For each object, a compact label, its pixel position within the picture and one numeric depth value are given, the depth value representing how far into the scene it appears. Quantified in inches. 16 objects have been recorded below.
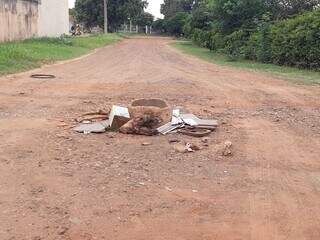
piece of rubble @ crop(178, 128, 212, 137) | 230.5
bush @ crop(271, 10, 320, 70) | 615.1
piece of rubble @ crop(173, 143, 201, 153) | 205.0
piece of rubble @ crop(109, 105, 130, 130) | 235.2
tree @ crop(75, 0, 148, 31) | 2121.6
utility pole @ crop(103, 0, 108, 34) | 1976.8
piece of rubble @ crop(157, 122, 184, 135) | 231.7
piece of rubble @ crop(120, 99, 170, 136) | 229.7
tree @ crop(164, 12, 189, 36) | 2479.0
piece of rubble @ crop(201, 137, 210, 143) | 221.2
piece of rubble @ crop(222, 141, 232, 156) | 201.7
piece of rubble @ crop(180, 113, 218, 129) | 244.9
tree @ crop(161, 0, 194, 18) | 3010.2
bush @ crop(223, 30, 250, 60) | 860.7
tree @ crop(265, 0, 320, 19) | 910.1
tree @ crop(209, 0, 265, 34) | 892.0
